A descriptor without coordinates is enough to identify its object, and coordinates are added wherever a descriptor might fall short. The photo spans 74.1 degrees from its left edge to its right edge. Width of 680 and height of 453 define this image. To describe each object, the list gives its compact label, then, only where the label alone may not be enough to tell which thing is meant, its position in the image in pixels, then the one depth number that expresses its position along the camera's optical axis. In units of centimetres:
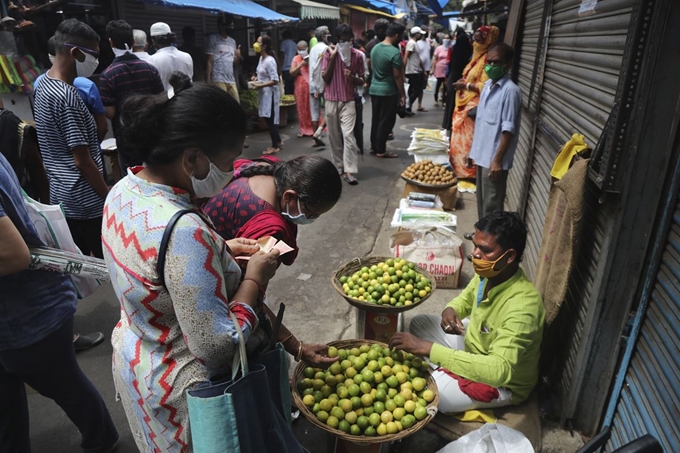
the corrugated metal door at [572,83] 236
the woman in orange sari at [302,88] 952
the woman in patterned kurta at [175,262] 130
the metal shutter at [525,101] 468
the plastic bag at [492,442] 227
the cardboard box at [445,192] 585
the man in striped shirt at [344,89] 685
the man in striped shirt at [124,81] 428
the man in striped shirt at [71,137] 299
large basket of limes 221
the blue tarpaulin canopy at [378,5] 2123
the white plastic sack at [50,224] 214
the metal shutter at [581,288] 232
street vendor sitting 241
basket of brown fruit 576
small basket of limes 304
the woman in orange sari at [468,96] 593
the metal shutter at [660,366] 181
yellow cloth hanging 245
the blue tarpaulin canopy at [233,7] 712
